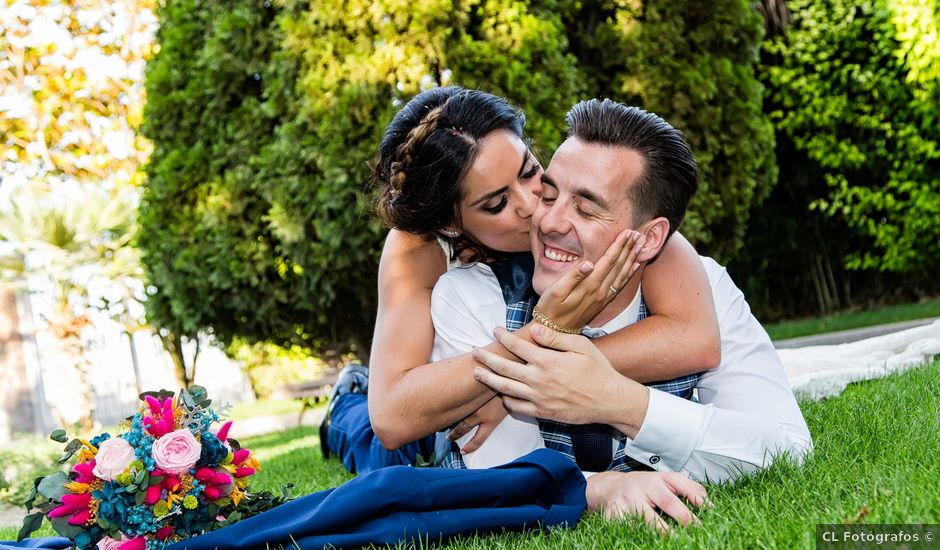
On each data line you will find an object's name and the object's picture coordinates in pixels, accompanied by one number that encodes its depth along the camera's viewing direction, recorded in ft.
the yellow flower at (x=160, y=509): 8.64
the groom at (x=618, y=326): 9.11
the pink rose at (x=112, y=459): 8.61
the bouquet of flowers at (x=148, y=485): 8.63
